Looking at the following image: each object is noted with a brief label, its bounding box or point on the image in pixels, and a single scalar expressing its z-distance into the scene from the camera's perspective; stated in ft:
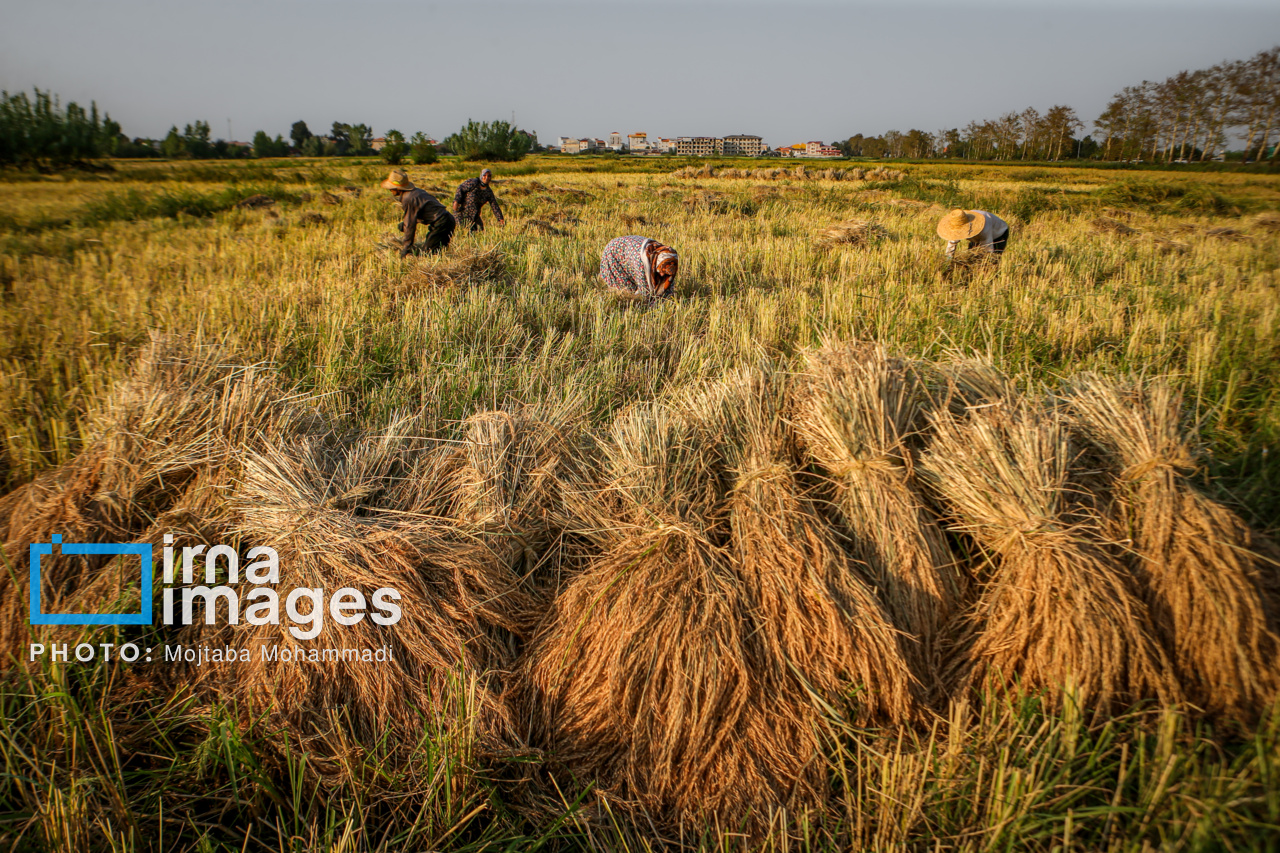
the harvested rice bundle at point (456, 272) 18.78
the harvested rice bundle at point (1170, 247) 25.57
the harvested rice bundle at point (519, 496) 7.09
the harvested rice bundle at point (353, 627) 5.91
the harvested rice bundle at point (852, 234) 29.89
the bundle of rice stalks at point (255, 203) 43.21
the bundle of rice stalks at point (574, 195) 54.03
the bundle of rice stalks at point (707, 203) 46.80
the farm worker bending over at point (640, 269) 18.49
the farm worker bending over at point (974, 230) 23.17
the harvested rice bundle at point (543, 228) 32.43
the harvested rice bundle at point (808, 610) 5.73
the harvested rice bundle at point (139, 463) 6.65
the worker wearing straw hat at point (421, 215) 24.73
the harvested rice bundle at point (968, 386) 7.41
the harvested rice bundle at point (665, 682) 5.47
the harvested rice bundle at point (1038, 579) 5.41
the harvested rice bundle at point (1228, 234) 29.73
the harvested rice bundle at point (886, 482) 6.24
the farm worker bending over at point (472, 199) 31.58
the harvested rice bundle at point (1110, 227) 32.65
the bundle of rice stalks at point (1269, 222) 31.33
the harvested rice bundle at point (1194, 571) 5.24
